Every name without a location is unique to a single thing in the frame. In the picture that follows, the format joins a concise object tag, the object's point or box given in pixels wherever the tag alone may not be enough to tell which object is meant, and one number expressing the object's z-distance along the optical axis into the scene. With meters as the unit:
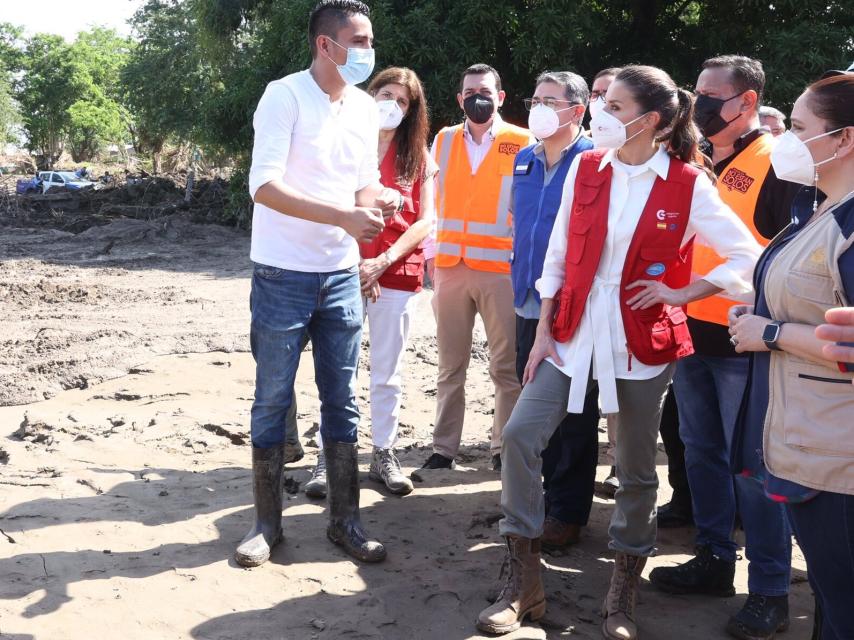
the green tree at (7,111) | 45.88
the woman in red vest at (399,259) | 4.70
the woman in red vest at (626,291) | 3.12
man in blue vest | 4.23
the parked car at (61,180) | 29.39
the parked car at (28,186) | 28.31
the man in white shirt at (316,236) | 3.45
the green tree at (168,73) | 28.62
